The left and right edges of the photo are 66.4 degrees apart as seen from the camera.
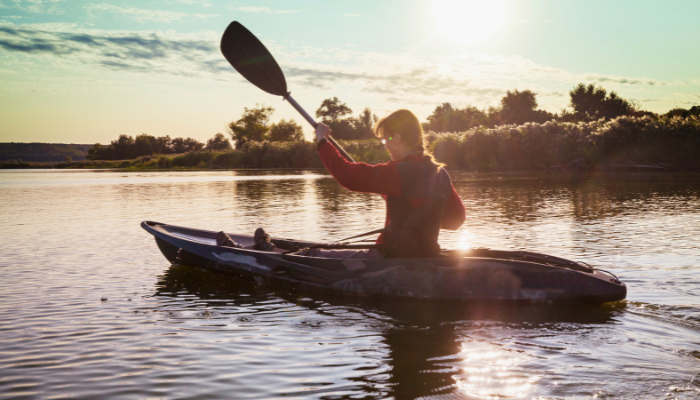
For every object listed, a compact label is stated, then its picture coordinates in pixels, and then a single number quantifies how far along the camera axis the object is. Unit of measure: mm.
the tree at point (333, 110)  90812
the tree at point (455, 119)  79562
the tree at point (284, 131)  81375
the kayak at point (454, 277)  5141
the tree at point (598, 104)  61938
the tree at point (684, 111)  48906
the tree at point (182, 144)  100750
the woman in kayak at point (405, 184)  4945
